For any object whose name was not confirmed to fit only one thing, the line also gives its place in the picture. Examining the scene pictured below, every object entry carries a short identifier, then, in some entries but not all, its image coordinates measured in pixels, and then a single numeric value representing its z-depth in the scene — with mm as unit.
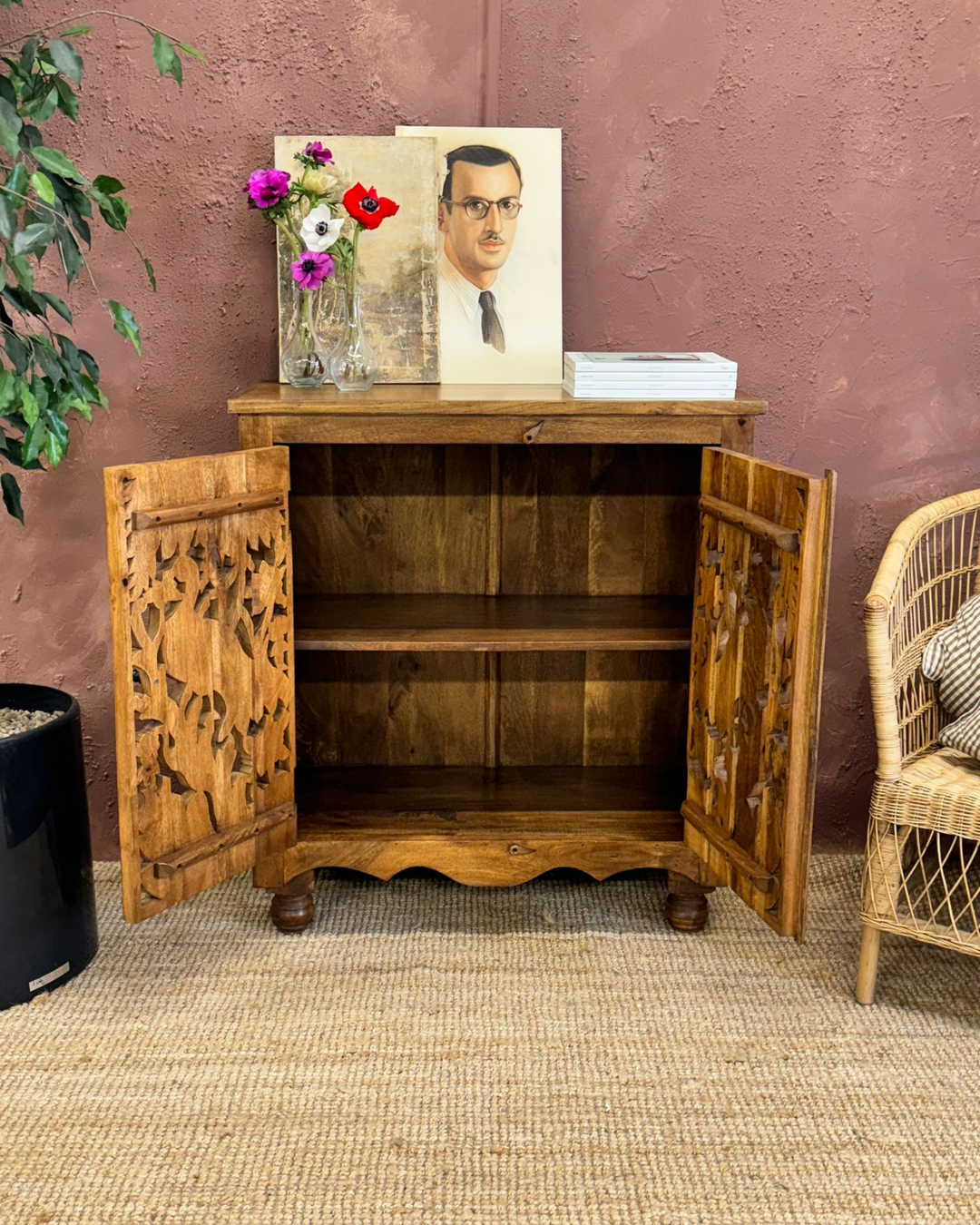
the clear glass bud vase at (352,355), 2207
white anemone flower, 2133
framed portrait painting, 2330
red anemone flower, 2115
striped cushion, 2137
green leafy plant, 1669
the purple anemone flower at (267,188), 2129
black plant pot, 1996
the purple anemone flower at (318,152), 2172
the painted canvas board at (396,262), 2287
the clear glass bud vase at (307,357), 2250
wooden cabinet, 1938
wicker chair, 1926
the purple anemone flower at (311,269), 2135
